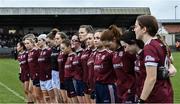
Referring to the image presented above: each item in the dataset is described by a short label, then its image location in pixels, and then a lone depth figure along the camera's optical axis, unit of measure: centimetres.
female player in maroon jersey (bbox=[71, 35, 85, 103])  1365
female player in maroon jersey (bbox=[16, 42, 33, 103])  1816
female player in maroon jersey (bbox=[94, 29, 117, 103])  1108
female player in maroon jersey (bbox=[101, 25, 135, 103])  1016
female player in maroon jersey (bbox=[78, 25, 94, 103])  1289
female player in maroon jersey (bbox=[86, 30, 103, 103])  1214
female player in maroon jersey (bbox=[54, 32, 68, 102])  1471
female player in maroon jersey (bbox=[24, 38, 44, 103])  1708
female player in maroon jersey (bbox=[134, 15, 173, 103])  789
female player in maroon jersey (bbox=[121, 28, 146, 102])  834
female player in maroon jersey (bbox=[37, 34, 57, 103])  1643
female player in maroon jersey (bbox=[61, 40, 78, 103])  1415
